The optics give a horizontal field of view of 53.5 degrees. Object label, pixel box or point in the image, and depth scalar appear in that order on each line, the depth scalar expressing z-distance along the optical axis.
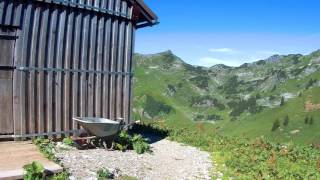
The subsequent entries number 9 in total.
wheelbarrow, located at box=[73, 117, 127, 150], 10.53
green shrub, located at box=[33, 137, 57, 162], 9.19
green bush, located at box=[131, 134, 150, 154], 11.38
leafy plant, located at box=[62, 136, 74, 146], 10.80
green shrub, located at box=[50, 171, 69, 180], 7.95
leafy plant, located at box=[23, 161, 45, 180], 7.54
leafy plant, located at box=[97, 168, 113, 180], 8.60
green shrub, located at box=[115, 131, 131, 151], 11.38
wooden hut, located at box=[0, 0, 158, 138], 10.30
